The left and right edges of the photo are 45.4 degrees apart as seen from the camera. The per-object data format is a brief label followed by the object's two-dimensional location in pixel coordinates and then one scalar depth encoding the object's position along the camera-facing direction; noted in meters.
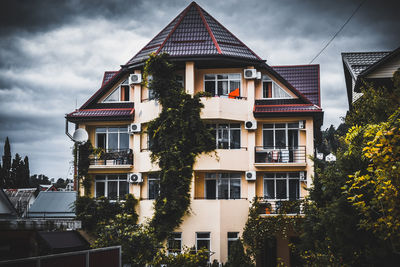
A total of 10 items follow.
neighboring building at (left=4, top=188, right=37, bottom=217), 57.43
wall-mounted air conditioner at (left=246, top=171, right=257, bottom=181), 24.81
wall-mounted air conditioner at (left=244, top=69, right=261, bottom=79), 25.59
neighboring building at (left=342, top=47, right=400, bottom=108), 19.80
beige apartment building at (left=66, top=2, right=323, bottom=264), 24.34
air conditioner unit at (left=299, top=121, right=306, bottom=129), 25.67
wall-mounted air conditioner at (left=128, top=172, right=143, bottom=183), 25.56
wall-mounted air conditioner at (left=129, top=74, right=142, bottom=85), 26.22
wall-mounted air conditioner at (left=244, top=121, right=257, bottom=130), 25.22
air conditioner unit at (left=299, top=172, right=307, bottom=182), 25.12
